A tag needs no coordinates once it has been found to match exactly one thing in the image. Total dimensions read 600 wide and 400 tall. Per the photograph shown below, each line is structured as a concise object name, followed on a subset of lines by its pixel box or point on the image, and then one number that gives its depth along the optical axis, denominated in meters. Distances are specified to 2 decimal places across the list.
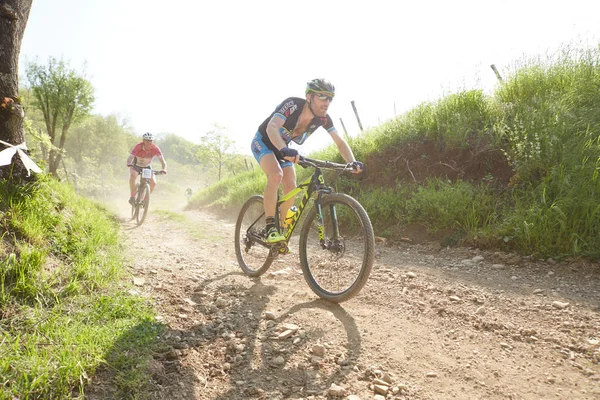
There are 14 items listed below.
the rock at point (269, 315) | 3.18
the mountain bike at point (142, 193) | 9.46
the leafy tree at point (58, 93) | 19.88
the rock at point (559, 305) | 3.23
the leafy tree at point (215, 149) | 44.91
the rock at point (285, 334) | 2.82
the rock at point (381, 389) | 2.16
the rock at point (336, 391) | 2.15
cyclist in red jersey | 9.66
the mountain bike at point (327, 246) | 3.26
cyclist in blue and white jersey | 4.12
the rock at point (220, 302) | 3.46
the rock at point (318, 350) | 2.56
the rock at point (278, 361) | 2.49
